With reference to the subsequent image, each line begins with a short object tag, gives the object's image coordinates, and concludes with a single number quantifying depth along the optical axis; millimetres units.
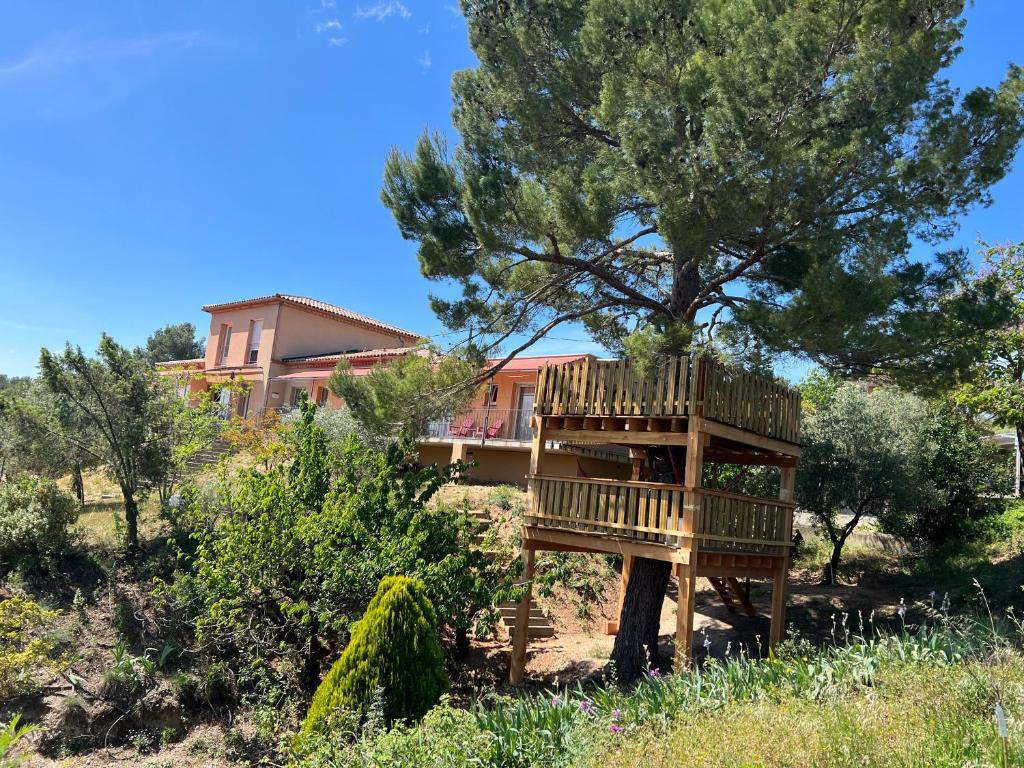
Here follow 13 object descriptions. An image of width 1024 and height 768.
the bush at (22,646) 10383
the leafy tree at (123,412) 13977
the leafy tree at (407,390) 10648
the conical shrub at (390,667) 7242
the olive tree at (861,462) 14688
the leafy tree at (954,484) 16375
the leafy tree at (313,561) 9477
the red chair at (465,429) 22188
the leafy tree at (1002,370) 9820
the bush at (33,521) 13523
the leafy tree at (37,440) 16984
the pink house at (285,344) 29234
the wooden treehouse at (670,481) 9211
